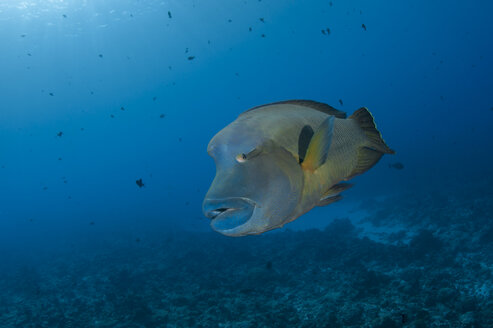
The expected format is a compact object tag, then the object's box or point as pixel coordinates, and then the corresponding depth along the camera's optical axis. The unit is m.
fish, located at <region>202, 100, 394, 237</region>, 1.13
